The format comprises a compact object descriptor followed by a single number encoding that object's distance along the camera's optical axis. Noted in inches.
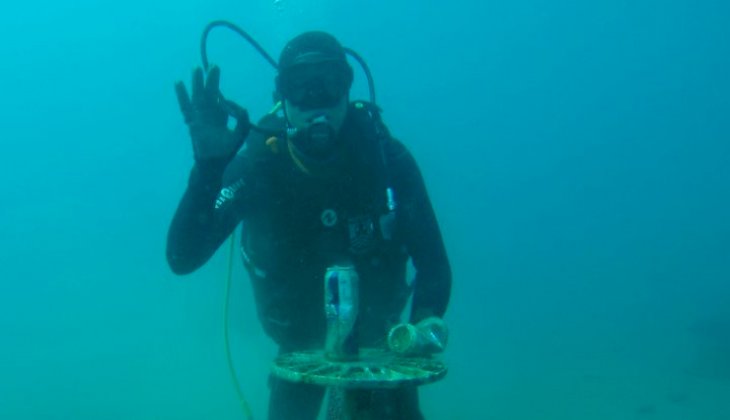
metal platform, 68.4
